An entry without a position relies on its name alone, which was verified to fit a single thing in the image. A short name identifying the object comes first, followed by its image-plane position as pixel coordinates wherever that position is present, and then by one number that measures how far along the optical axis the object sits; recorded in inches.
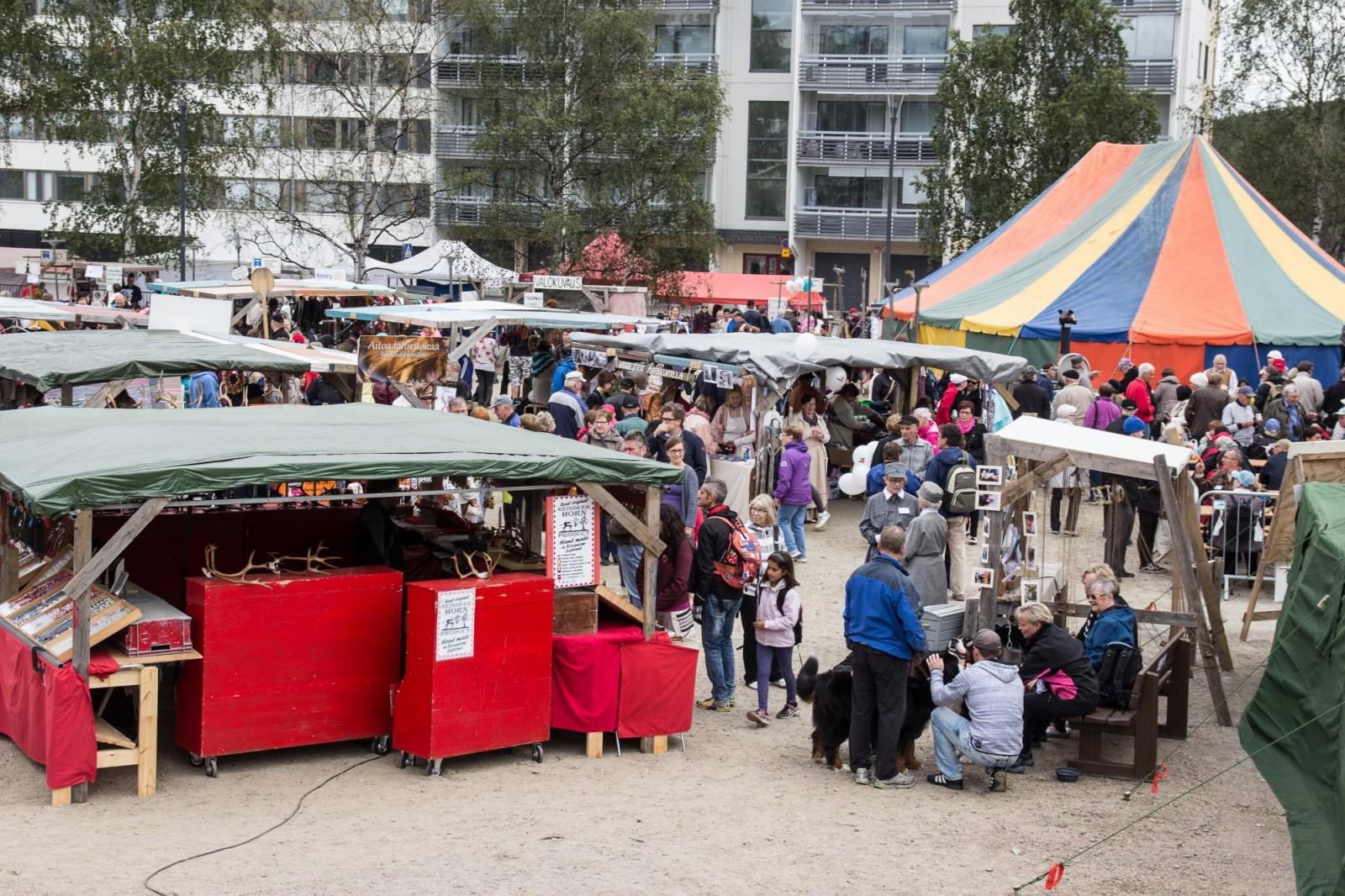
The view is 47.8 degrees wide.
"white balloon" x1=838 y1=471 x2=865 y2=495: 692.7
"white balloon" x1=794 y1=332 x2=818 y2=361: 692.1
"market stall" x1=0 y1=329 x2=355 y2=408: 537.3
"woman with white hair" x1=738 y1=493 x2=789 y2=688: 424.8
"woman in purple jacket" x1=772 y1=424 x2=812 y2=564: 587.5
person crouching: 351.9
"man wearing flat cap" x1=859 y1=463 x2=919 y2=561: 503.0
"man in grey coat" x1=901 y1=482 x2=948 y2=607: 456.4
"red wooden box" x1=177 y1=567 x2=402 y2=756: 345.7
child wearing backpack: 402.3
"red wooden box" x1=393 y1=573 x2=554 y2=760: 349.4
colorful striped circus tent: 935.7
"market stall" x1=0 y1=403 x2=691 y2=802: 325.1
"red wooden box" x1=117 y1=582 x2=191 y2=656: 334.6
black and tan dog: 369.4
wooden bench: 367.6
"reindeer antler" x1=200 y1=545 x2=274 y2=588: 350.9
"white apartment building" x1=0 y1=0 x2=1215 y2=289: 2091.5
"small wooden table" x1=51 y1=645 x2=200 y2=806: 329.4
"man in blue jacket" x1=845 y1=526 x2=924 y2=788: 353.4
